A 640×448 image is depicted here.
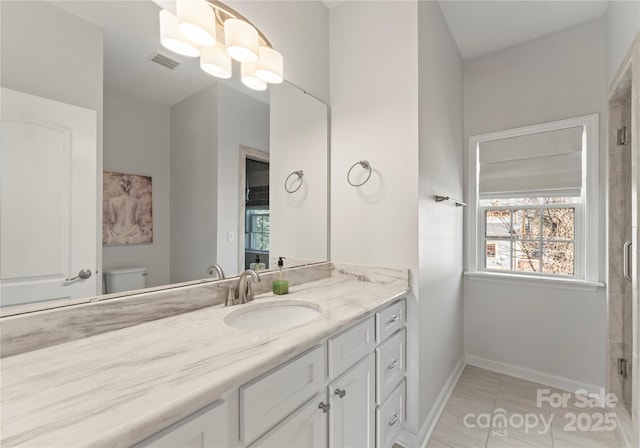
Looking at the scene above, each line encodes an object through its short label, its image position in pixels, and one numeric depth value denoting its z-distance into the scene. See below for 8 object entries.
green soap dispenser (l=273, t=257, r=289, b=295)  1.52
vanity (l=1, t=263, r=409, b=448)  0.55
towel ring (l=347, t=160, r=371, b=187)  1.88
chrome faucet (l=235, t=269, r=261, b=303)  1.33
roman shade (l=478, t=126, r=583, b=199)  2.32
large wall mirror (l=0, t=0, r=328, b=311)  0.82
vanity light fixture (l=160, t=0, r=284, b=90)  1.14
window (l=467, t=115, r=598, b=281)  2.26
